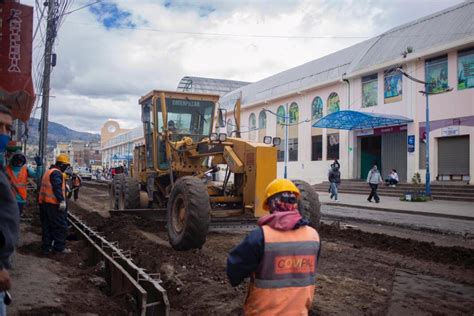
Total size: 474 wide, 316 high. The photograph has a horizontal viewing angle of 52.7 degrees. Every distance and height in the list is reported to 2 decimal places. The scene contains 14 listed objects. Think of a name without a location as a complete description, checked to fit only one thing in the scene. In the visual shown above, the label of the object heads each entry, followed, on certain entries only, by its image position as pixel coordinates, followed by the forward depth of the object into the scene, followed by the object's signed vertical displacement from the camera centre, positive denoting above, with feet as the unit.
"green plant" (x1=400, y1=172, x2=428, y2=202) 68.74 -2.73
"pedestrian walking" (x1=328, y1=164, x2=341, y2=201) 67.77 -0.28
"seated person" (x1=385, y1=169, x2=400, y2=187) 81.20 -0.71
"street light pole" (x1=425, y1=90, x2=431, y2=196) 68.61 +0.56
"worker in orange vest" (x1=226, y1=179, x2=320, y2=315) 9.96 -1.94
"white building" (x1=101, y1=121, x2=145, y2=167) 238.27 +14.91
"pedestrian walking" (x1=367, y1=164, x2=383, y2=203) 64.47 -0.74
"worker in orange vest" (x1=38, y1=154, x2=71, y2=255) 27.32 -2.42
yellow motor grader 26.71 +0.12
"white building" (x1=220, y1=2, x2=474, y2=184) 76.02 +14.67
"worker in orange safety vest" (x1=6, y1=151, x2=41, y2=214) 26.23 -0.12
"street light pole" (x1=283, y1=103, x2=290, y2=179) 120.57 +12.28
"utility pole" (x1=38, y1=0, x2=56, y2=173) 50.11 +10.41
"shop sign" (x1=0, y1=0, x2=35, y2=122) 23.08 +5.65
